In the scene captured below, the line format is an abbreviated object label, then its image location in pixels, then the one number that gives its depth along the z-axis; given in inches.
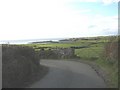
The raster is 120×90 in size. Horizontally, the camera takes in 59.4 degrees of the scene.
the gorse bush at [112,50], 378.5
